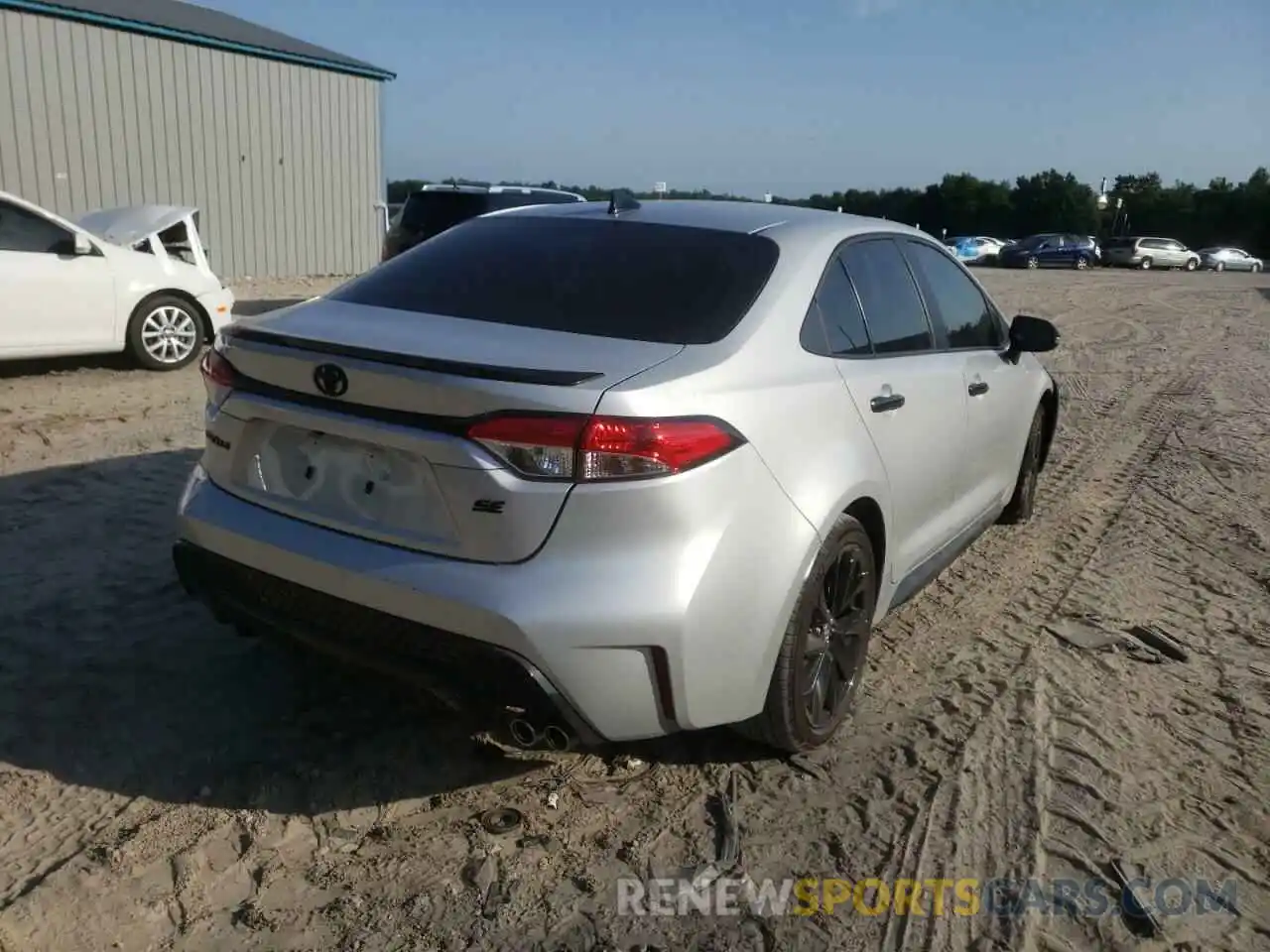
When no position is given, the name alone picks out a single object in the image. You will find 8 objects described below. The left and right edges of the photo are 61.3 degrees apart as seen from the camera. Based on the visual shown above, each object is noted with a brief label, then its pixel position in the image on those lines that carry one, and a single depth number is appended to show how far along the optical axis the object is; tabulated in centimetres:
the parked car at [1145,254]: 4431
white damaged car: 801
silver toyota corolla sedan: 256
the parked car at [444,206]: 1196
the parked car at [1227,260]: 4766
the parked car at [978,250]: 4531
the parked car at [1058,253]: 4228
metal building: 1531
